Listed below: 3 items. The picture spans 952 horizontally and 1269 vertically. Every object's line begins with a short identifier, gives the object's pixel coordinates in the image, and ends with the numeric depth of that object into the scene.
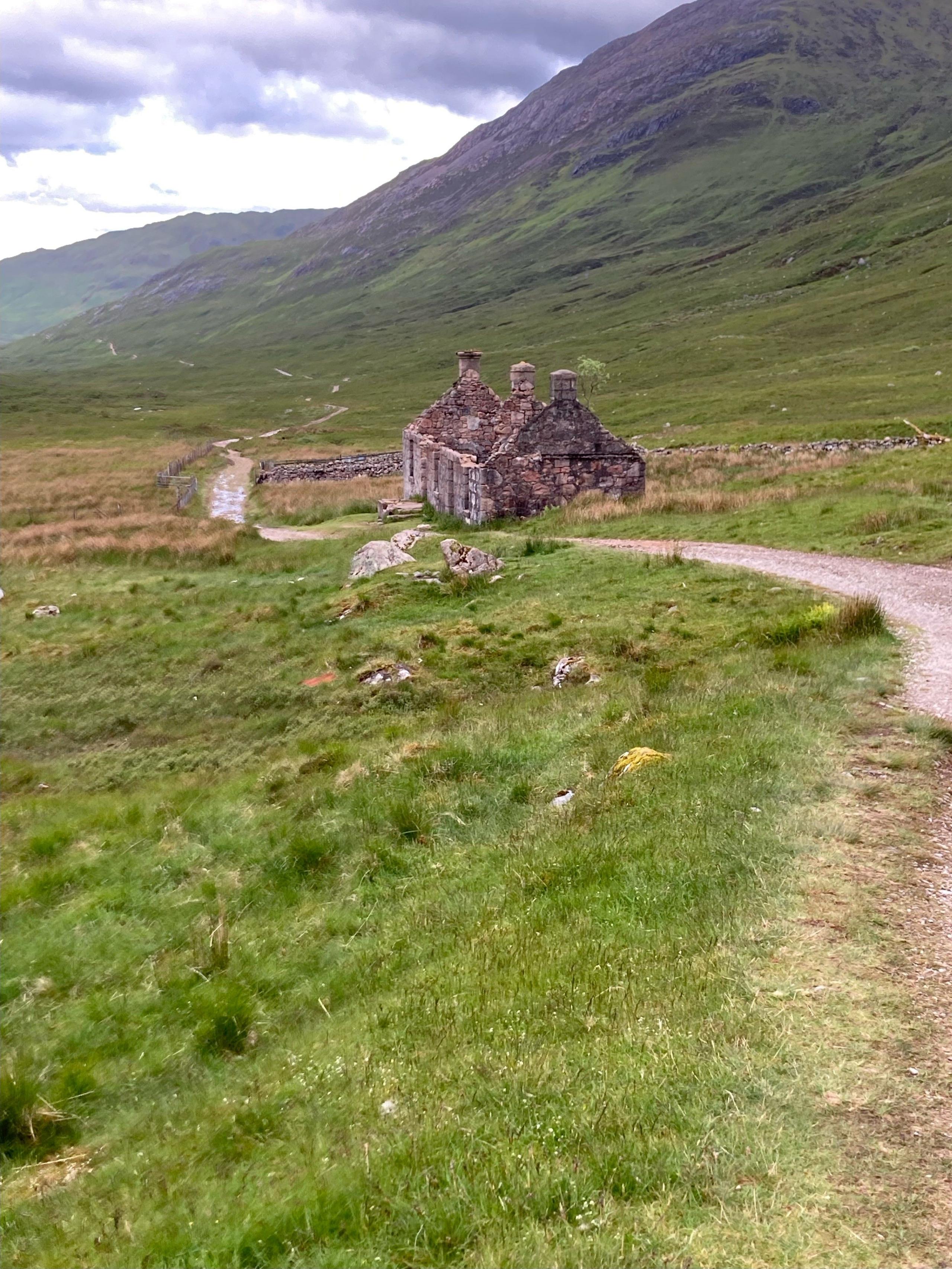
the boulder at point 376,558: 23.81
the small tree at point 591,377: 92.94
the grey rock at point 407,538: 26.12
